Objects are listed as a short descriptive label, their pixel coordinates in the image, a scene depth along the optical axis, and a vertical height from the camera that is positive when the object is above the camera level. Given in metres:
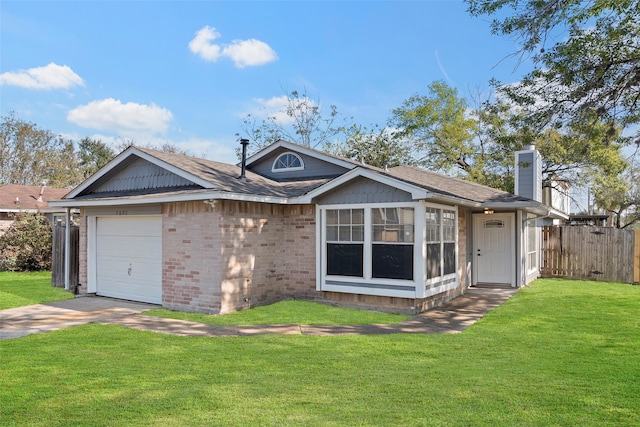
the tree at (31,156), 36.25 +5.94
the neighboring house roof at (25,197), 22.48 +1.70
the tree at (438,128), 31.50 +7.09
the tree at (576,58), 7.83 +3.13
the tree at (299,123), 32.91 +7.75
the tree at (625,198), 32.97 +2.16
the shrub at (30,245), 19.02 -0.77
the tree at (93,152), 52.06 +8.92
